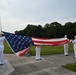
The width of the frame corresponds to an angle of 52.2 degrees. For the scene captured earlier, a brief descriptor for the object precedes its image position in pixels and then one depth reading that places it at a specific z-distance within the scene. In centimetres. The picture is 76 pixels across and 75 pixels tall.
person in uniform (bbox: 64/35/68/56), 639
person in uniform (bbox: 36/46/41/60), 550
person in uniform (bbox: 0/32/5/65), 425
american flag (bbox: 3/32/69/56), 398
